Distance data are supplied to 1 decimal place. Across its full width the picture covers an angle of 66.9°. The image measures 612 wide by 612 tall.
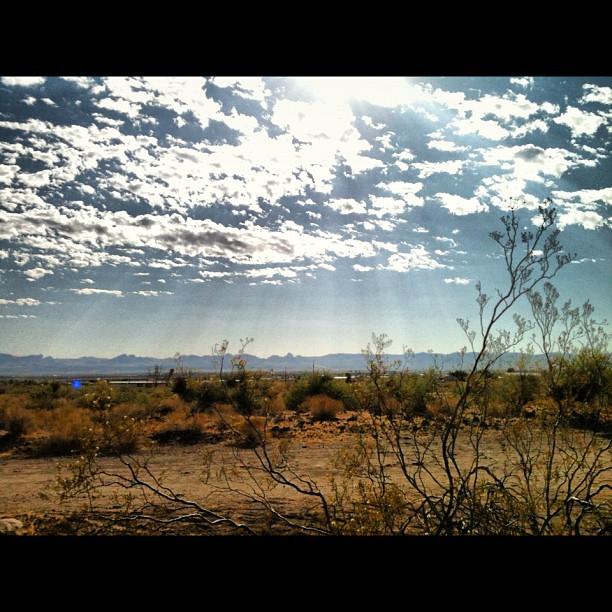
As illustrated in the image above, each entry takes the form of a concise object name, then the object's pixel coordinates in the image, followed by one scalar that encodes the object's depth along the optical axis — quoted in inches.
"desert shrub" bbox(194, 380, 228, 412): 518.2
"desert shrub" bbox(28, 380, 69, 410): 562.5
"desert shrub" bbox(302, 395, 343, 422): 497.4
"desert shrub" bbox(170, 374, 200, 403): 585.9
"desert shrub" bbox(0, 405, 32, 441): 399.9
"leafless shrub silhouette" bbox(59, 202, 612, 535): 118.3
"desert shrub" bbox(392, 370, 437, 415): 402.8
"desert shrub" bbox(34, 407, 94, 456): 343.9
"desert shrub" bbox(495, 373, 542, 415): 356.4
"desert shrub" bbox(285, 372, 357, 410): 585.9
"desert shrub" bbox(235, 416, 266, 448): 350.0
